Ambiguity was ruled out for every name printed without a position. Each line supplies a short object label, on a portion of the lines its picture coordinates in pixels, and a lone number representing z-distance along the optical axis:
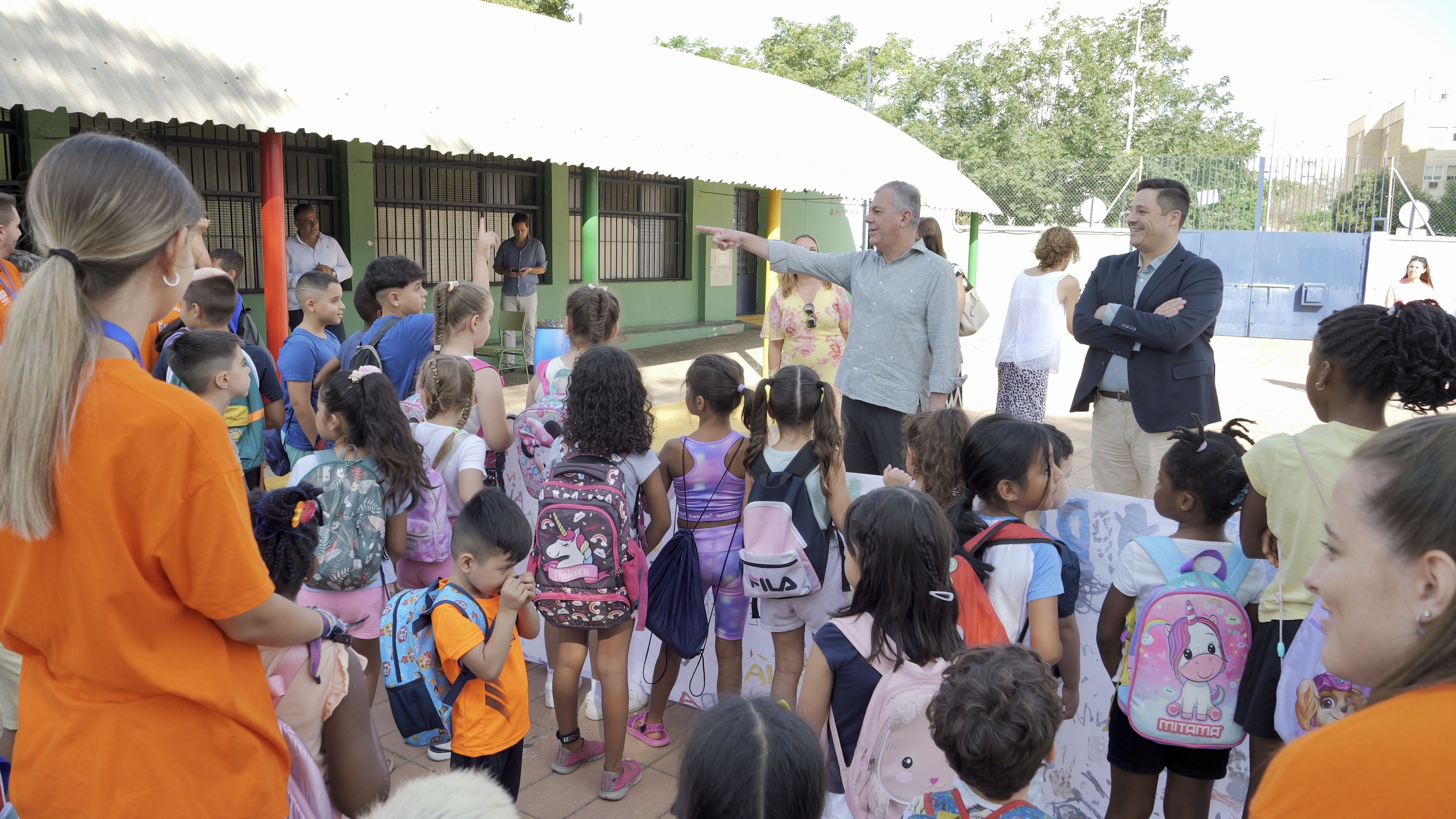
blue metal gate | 19.19
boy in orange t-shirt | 2.42
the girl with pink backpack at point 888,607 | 2.12
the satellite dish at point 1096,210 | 21.92
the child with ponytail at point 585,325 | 3.87
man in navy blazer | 4.11
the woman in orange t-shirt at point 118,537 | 1.36
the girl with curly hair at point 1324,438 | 2.12
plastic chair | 11.45
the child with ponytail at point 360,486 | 2.98
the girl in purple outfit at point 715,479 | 3.17
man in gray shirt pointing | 4.32
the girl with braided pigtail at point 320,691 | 1.79
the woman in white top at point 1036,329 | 6.48
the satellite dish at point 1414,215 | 19.27
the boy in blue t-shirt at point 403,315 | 4.34
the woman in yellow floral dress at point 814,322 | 6.65
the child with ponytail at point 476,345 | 3.68
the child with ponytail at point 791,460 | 3.03
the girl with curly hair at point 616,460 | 2.99
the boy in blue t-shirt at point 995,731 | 1.67
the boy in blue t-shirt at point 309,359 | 4.24
